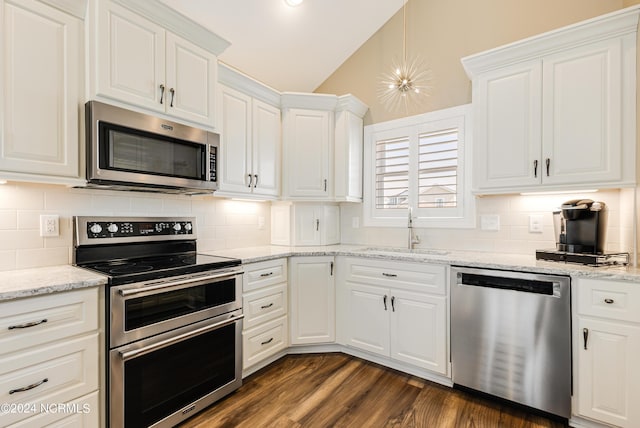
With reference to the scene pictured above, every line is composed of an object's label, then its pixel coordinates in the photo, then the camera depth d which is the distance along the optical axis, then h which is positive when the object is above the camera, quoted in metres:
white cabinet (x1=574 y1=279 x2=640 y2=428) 1.69 -0.78
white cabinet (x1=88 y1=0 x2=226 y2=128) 1.74 +0.93
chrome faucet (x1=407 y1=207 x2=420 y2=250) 2.96 -0.25
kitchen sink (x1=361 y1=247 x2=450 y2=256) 2.77 -0.36
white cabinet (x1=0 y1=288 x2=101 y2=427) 1.30 -0.66
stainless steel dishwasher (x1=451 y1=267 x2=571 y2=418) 1.88 -0.79
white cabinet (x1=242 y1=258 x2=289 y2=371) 2.37 -0.80
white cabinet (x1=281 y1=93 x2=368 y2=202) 3.06 +0.65
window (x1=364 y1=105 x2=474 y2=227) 2.81 +0.40
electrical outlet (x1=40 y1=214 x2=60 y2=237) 1.83 -0.08
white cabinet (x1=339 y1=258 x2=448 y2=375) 2.32 -0.79
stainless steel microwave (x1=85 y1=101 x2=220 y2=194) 1.73 +0.37
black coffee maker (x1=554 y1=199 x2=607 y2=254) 1.98 -0.09
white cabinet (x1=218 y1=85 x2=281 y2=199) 2.57 +0.58
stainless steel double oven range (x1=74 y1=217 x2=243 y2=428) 1.59 -0.62
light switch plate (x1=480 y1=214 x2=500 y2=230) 2.64 -0.08
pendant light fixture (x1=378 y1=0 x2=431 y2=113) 3.05 +1.30
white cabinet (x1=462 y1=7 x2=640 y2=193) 1.97 +0.71
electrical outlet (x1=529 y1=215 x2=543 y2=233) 2.46 -0.08
